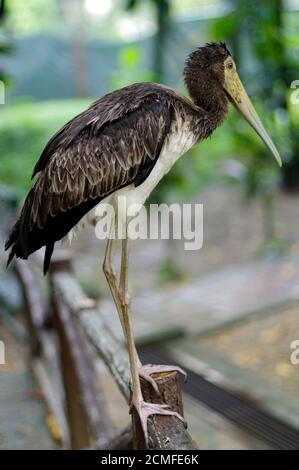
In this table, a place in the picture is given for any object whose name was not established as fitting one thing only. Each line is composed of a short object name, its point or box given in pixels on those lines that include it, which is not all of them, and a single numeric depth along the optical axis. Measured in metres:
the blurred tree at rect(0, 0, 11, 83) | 3.11
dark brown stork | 1.54
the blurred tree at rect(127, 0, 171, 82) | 6.41
